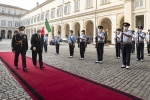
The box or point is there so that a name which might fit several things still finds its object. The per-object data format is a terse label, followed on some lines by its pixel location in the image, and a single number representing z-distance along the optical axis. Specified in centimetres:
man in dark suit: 716
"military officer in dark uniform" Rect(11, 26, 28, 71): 670
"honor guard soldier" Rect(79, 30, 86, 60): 1061
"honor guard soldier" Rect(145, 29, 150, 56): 1226
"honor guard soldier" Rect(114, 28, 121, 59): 1123
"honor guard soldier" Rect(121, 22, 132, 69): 731
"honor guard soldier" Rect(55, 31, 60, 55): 1341
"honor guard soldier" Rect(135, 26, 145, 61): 969
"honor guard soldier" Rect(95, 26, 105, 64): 887
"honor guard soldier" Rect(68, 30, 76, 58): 1160
